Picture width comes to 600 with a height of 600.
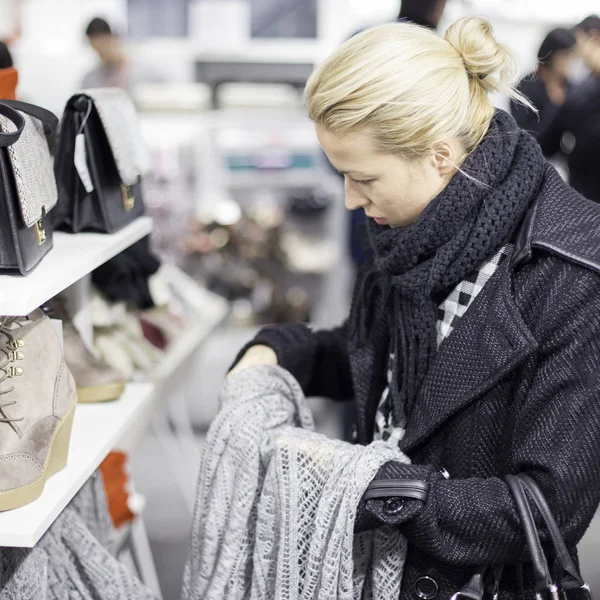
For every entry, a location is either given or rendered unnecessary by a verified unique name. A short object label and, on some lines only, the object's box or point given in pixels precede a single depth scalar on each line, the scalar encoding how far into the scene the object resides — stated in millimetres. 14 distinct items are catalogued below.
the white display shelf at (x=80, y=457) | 995
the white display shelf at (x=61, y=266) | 954
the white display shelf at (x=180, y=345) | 1727
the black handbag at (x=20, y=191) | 1016
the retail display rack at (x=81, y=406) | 988
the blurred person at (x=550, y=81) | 2635
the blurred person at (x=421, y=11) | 2213
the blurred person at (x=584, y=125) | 2531
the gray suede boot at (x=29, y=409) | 1021
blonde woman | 1003
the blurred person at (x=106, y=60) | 3812
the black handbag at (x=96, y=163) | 1399
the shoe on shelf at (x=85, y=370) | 1412
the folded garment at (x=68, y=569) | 1110
